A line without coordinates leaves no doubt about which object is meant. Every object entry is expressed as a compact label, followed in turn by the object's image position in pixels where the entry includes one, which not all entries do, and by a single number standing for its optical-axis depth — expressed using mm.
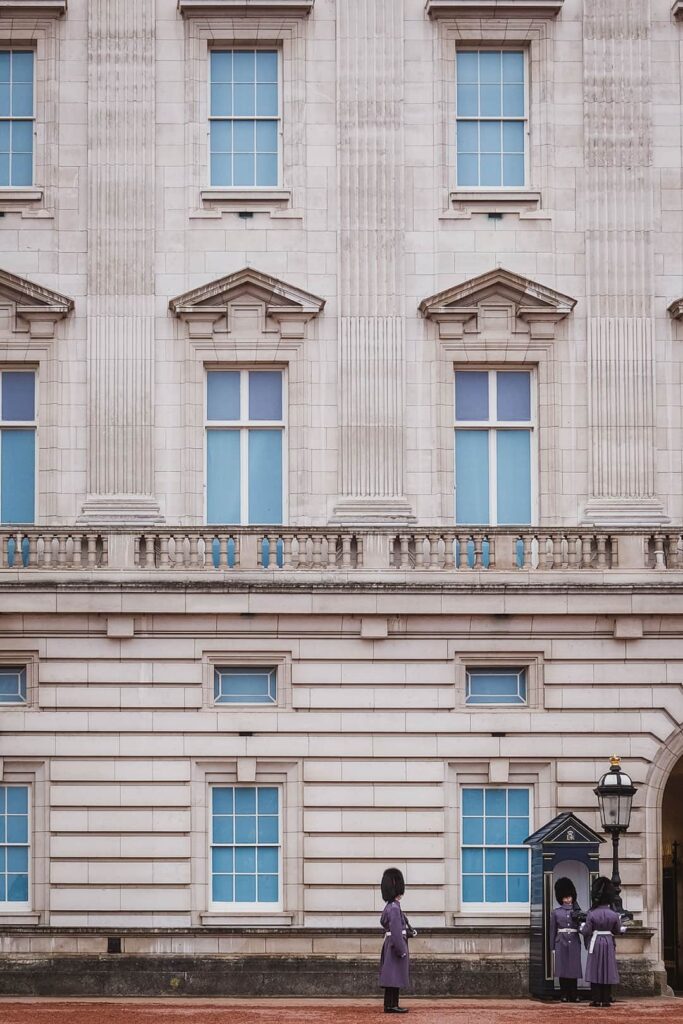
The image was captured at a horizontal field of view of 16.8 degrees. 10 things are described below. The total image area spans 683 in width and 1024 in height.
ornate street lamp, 31406
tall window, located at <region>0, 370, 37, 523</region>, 33656
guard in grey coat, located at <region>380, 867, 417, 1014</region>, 28859
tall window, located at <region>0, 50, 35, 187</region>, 34031
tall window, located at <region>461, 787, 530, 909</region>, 32656
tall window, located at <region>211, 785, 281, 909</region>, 32562
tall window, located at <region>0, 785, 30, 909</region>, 32469
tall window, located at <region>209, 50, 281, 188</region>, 34125
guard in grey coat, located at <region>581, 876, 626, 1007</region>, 29766
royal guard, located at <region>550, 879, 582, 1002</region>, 30328
